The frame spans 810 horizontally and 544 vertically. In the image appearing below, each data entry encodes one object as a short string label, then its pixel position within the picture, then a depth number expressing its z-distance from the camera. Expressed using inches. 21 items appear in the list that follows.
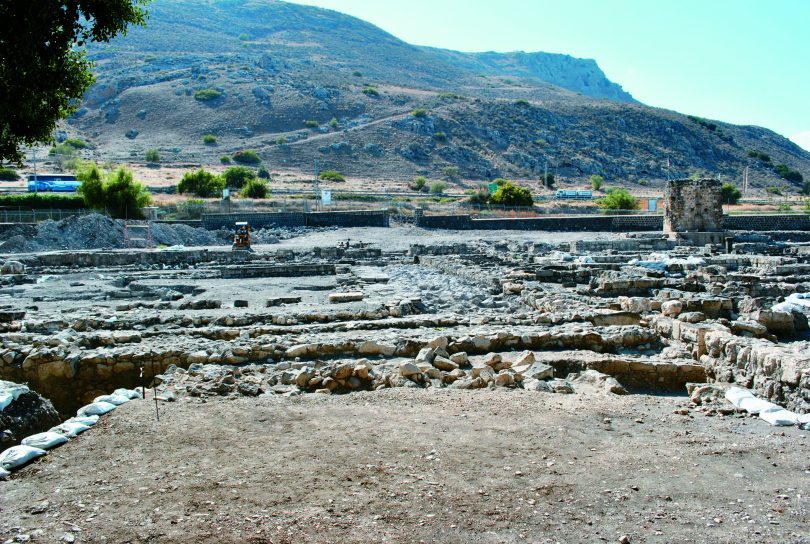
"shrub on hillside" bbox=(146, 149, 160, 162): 2866.6
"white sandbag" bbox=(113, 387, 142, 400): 290.4
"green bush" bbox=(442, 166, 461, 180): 2997.0
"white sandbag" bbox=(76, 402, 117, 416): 264.5
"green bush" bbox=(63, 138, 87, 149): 3097.9
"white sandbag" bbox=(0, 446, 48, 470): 212.2
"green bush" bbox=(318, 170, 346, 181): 2731.3
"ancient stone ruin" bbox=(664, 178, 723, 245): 1259.8
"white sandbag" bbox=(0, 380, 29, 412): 255.9
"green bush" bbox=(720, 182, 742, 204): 2320.4
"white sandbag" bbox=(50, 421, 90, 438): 240.4
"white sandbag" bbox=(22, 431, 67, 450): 228.2
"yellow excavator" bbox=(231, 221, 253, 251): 1229.1
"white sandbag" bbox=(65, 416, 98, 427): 252.4
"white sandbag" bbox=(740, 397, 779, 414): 267.1
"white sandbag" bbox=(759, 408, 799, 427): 253.6
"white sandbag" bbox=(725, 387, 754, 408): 280.4
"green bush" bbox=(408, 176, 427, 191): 2661.9
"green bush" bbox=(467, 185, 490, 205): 2080.5
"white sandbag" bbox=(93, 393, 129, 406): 280.5
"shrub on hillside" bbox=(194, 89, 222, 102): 3814.0
